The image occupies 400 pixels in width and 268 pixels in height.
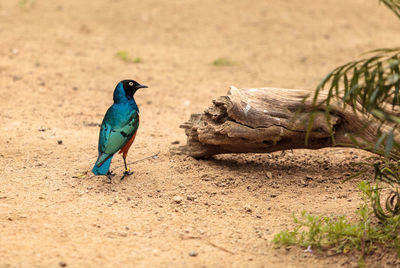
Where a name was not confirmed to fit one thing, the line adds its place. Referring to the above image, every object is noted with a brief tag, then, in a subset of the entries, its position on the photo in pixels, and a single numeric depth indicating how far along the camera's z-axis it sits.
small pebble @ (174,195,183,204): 9.16
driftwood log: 9.63
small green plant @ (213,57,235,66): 18.84
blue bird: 9.42
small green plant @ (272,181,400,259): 7.35
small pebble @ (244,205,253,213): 8.95
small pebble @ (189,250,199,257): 7.37
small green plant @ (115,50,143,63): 18.48
